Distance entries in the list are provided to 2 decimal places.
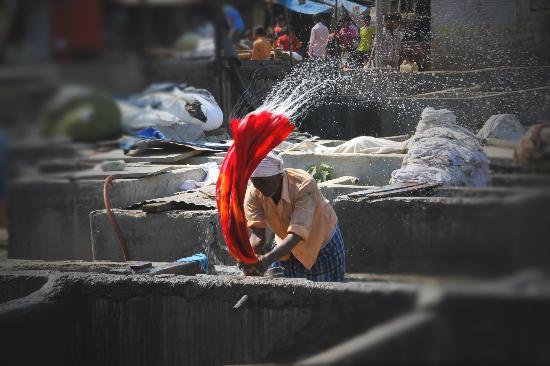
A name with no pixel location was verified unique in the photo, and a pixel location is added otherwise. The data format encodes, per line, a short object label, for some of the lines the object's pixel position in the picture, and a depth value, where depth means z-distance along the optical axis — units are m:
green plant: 16.36
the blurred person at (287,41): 17.55
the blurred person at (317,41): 17.33
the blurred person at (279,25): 17.12
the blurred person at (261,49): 17.72
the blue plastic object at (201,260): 12.43
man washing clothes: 10.53
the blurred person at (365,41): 17.75
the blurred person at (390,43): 17.70
